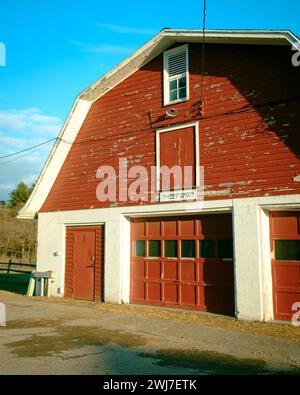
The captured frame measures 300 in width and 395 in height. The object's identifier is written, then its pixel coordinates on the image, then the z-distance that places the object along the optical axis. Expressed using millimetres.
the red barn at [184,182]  9102
